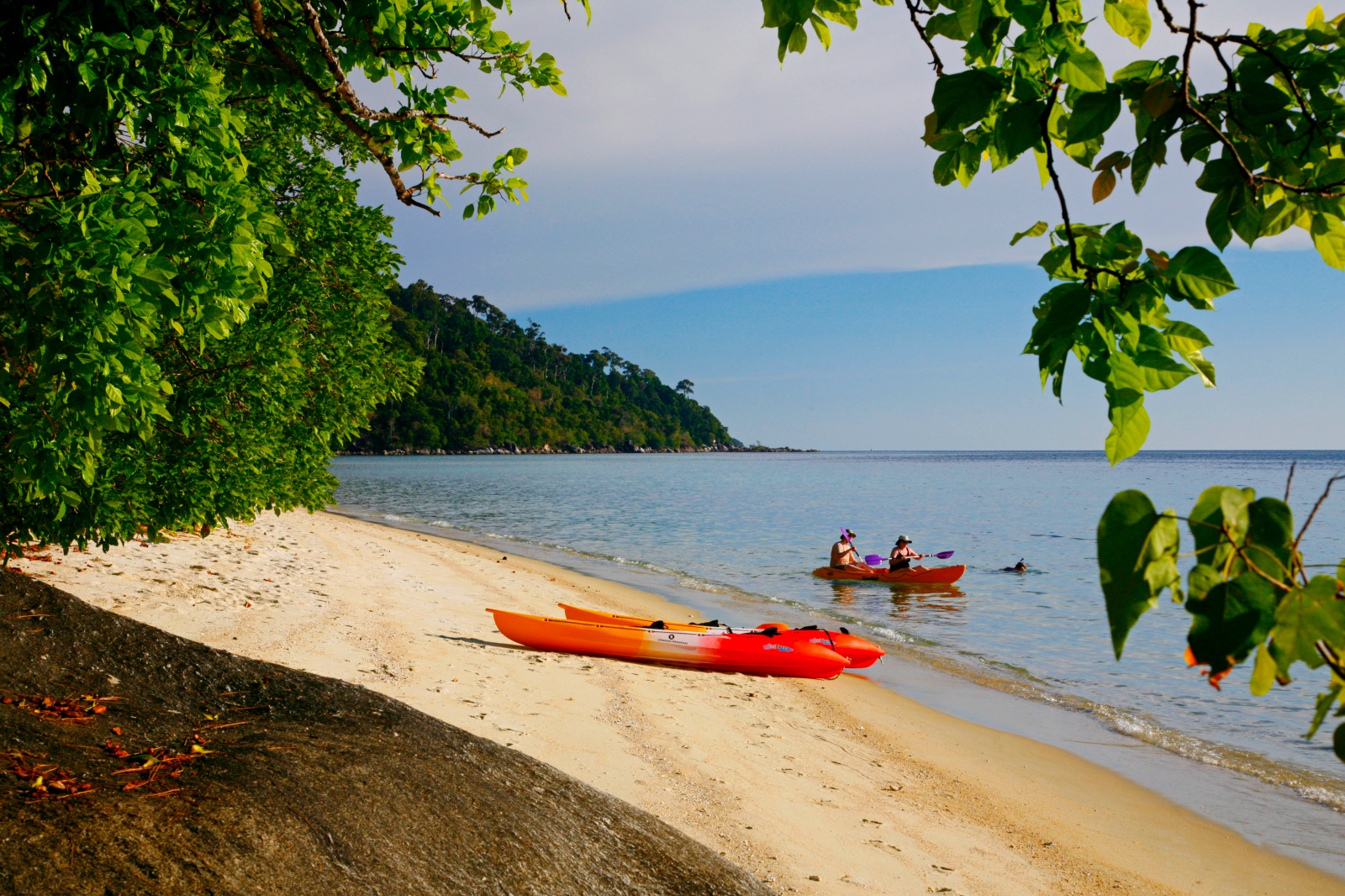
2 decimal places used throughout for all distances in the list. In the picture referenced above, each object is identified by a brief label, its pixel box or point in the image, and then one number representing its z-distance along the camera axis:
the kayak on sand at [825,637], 12.75
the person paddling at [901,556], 24.30
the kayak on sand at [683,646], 12.05
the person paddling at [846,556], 25.12
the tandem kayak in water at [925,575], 23.75
